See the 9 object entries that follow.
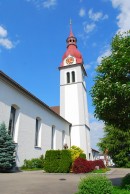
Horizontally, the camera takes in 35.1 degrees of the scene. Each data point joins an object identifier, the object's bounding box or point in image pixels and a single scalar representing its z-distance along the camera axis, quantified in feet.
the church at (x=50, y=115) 64.34
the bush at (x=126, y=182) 25.21
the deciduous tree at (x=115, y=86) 30.14
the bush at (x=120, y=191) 22.61
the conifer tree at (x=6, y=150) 50.08
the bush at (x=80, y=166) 55.77
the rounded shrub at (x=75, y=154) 65.78
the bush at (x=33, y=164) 65.77
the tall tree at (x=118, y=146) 101.40
